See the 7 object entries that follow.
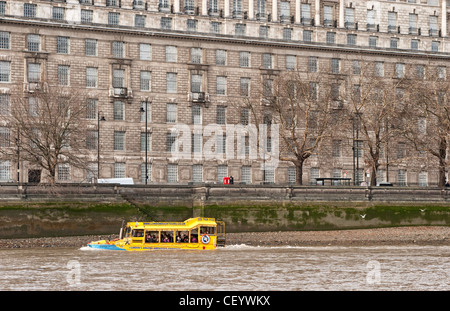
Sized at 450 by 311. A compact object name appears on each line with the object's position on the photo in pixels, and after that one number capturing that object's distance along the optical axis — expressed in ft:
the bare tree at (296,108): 284.82
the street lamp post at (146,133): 292.98
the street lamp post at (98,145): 283.18
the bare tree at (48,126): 252.01
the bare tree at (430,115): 276.41
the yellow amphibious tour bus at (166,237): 201.67
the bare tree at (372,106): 287.07
